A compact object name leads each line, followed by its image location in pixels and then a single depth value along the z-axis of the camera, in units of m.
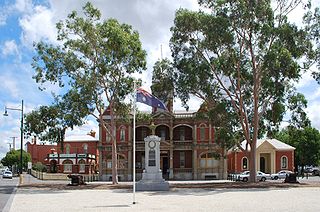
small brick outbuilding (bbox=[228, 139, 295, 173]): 68.88
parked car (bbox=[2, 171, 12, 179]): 72.78
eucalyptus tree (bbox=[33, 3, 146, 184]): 39.25
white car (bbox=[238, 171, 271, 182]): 52.49
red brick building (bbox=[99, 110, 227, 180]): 62.53
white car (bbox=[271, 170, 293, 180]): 58.53
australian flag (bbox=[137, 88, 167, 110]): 25.41
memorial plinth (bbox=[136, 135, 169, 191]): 32.34
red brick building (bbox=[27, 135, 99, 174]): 76.88
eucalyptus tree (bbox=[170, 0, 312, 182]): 36.03
